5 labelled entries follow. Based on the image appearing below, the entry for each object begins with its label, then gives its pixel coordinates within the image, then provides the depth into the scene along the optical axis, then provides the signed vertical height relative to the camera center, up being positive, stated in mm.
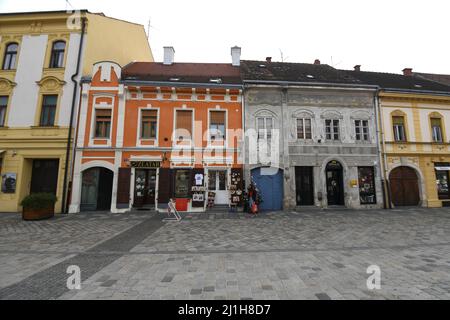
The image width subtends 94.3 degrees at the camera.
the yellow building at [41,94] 12375 +5644
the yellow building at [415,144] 14312 +3089
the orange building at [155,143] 12602 +2732
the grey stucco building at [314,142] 13578 +3105
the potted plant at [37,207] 9867 -974
